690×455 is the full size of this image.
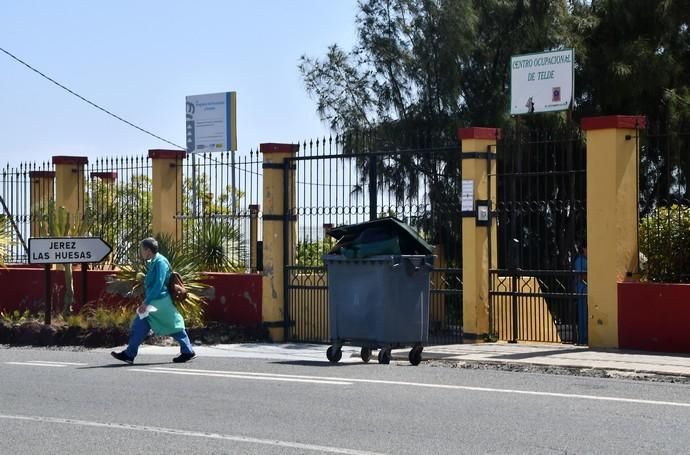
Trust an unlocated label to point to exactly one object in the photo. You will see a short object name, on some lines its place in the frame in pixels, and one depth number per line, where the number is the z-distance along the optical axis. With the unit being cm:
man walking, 1381
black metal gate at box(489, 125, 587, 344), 1498
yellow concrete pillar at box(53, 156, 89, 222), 2073
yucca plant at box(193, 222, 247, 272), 1930
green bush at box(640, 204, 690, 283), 1430
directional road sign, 1720
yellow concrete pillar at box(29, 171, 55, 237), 2166
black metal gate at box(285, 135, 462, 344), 1627
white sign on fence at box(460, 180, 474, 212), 1565
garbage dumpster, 1355
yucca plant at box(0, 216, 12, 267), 2031
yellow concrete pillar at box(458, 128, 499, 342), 1560
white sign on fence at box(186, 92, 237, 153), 2380
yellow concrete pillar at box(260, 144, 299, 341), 1706
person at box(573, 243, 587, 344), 1497
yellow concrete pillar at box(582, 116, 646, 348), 1434
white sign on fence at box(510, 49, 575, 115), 1631
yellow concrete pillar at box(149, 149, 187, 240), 1902
